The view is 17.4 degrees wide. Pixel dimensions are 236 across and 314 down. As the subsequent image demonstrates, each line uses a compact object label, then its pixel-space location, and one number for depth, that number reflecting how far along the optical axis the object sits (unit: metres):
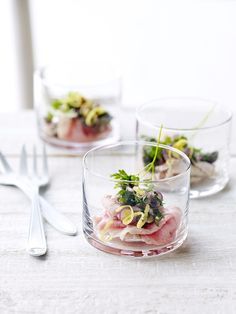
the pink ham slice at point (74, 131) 0.75
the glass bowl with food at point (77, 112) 0.75
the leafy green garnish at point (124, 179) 0.54
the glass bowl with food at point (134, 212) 0.54
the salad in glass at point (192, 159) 0.63
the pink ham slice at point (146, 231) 0.54
